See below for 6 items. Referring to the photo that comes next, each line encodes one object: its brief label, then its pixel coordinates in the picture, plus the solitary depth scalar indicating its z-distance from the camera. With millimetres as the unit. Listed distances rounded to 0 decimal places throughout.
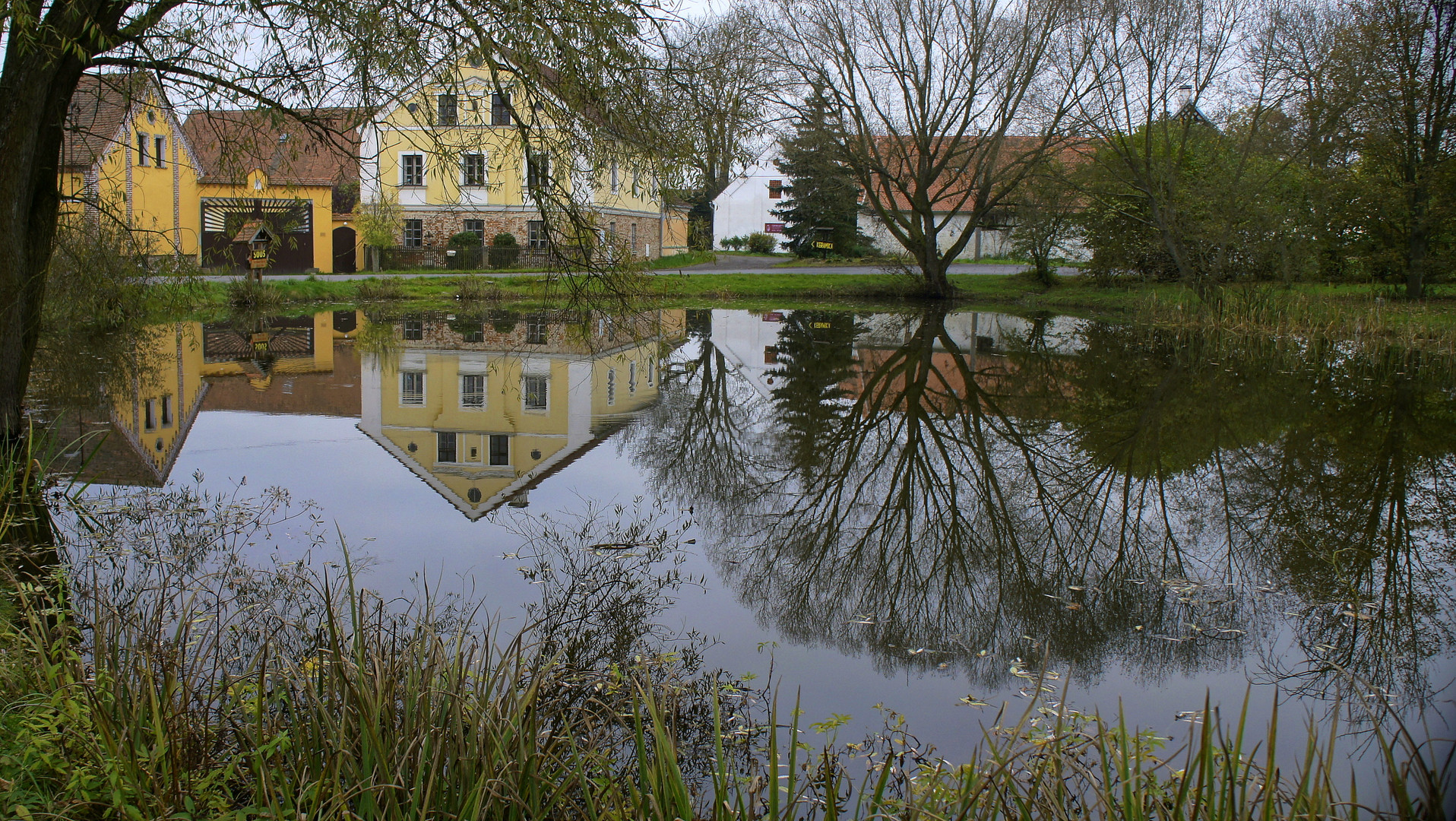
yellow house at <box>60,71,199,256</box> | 25984
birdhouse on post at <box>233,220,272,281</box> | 24677
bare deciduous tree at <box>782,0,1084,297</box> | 26516
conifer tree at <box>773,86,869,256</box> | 42531
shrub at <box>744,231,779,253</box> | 52875
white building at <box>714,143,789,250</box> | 57312
